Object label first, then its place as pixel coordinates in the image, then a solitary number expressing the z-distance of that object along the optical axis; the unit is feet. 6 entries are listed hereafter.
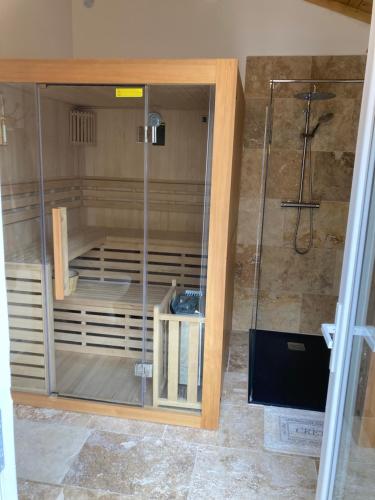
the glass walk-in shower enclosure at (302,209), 10.91
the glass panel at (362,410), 3.83
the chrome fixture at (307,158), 10.64
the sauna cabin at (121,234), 6.89
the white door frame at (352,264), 3.69
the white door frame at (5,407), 2.35
